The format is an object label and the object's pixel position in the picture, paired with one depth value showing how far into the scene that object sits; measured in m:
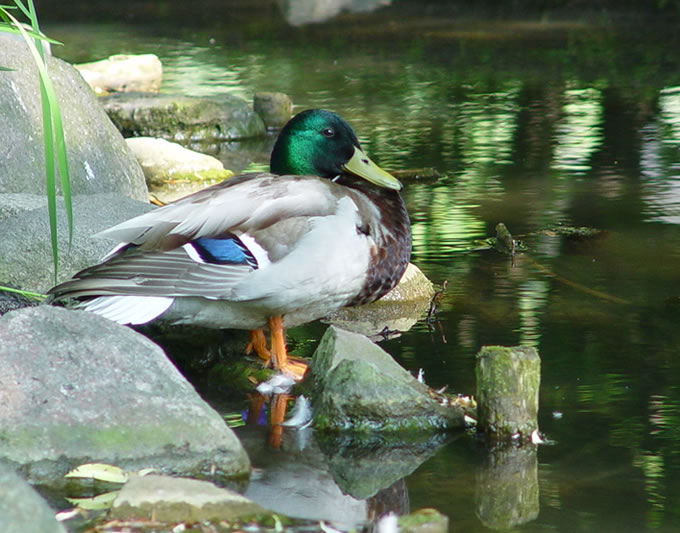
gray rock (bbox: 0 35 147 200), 12.91
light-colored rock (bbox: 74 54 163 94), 27.02
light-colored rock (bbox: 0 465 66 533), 5.22
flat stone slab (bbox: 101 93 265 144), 22.61
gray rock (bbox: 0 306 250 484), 6.96
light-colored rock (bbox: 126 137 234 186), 18.78
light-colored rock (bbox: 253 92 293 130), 23.19
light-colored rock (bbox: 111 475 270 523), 6.17
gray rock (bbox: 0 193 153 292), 9.59
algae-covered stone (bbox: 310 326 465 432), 7.91
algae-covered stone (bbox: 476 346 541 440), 7.56
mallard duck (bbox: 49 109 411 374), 8.58
